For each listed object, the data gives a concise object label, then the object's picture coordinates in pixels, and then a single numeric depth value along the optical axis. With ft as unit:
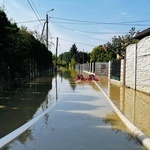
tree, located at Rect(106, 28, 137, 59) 87.88
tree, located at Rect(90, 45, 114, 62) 135.24
